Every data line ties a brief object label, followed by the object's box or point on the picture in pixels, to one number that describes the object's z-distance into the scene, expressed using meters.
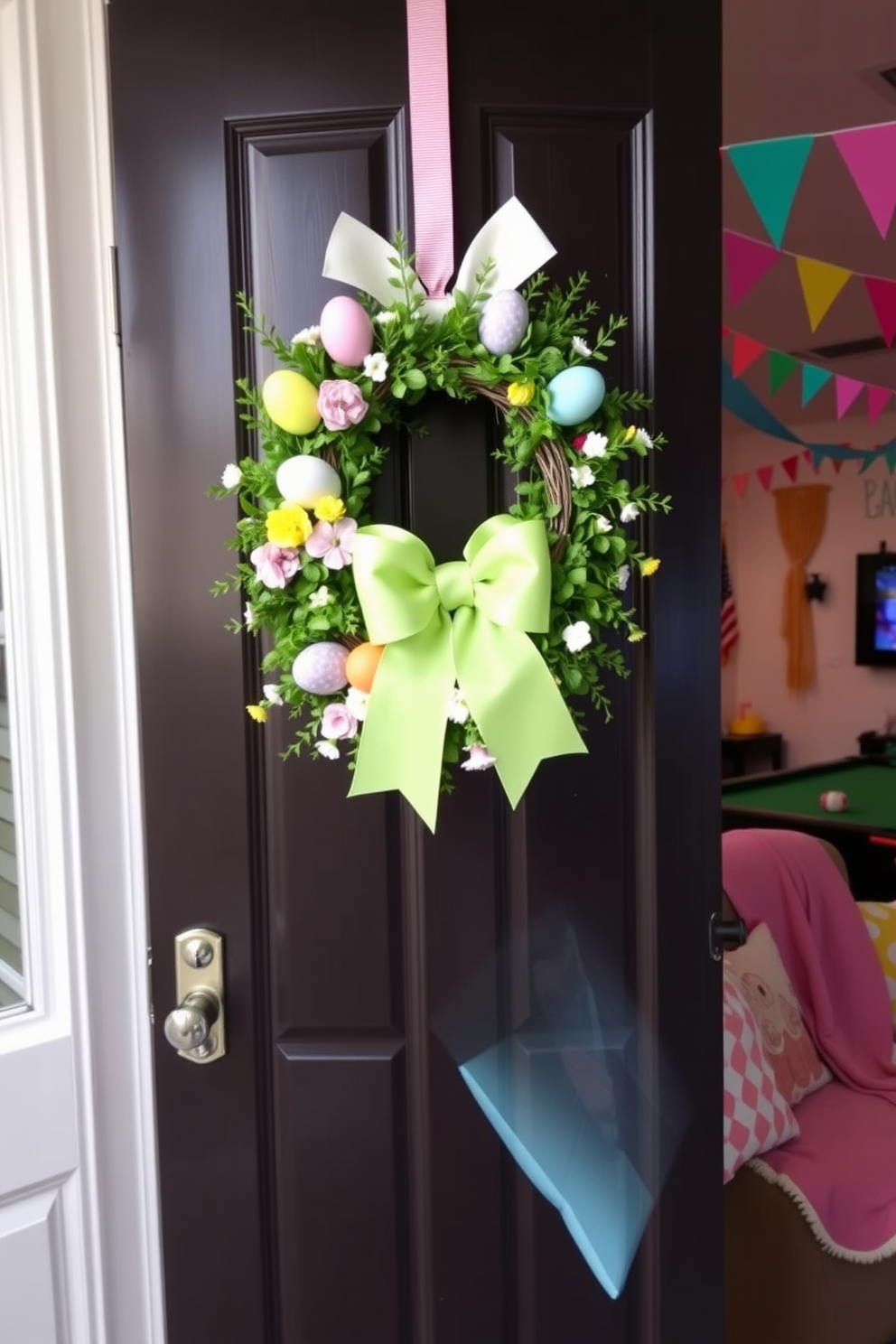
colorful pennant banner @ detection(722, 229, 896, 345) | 3.29
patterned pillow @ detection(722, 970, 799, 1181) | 1.89
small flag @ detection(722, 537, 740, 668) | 7.43
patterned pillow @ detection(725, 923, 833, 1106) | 2.21
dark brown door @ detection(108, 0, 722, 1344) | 1.28
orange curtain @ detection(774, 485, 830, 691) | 7.12
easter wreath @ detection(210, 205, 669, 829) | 1.11
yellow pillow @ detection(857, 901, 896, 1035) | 2.71
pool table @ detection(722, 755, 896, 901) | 3.71
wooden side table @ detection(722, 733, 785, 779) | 7.05
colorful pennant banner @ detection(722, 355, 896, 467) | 4.83
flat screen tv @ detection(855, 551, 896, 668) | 6.75
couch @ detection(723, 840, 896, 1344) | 1.89
